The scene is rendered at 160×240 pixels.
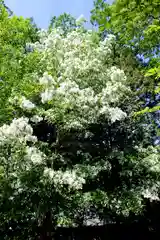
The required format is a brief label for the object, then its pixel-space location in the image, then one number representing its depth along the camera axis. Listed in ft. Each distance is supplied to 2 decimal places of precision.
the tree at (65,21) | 61.31
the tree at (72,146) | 28.35
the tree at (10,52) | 35.45
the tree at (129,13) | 10.24
